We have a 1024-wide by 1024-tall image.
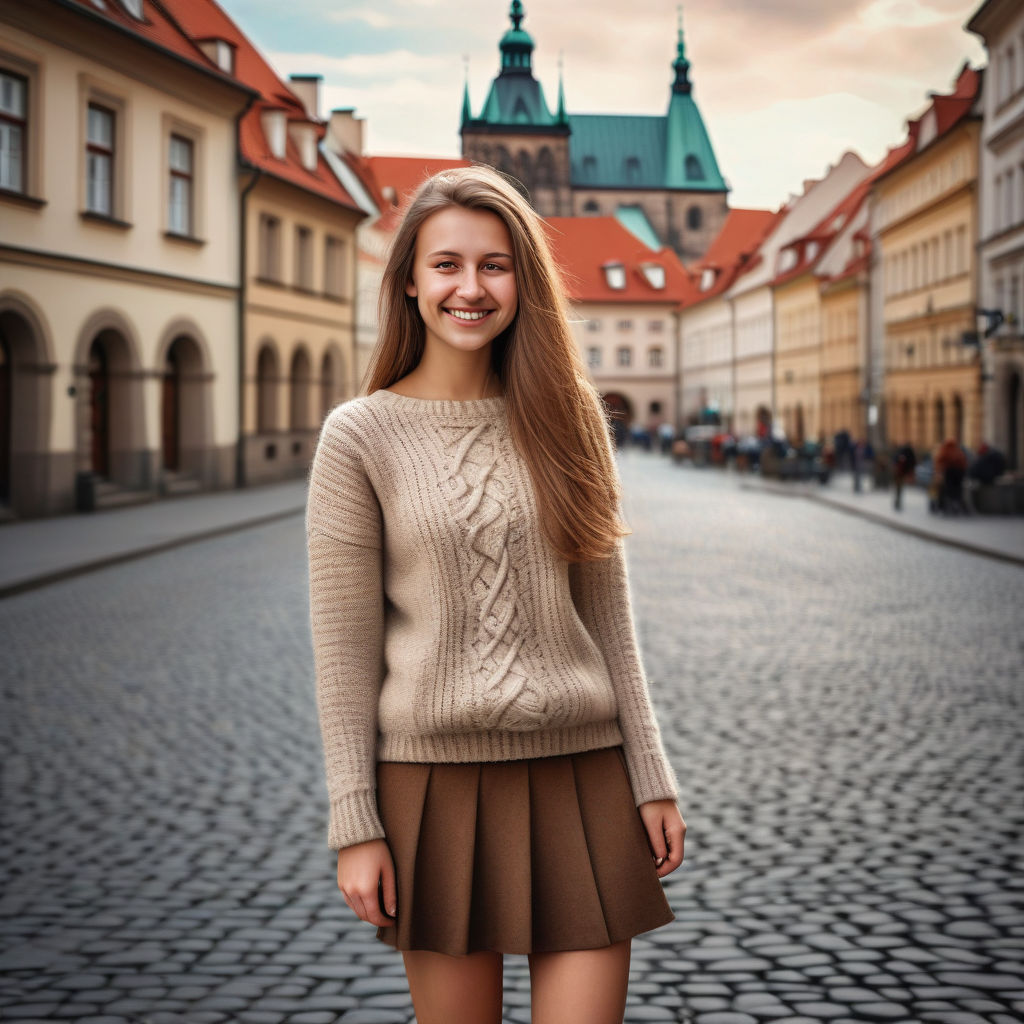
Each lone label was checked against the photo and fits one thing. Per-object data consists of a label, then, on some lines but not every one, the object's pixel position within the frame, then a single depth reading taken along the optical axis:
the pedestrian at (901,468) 28.59
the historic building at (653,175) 112.12
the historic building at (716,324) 78.88
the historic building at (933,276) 42.16
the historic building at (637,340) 93.81
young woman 2.56
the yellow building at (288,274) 34.88
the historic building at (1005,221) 36.97
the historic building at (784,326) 63.88
